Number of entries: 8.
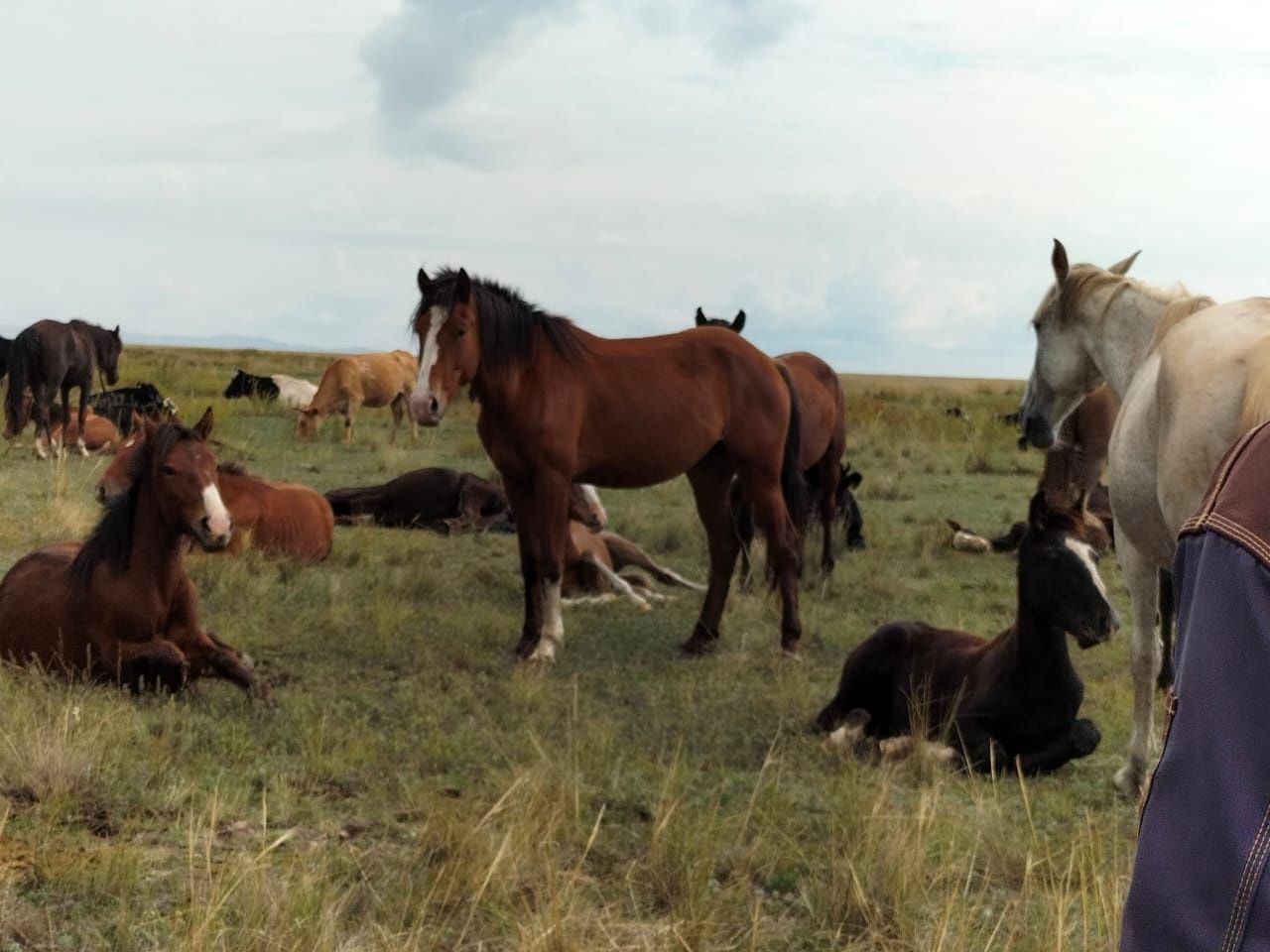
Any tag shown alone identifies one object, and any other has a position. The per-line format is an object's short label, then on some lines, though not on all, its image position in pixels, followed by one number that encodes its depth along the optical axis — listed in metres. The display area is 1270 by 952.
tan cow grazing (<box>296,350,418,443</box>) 21.16
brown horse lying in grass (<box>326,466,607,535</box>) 12.59
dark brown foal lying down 5.67
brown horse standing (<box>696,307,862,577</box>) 11.02
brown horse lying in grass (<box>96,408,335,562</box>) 9.98
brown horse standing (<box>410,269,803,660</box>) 7.87
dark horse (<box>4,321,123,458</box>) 16.45
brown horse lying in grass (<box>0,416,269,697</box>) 6.05
